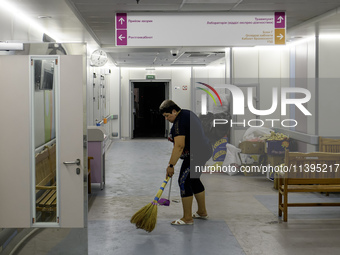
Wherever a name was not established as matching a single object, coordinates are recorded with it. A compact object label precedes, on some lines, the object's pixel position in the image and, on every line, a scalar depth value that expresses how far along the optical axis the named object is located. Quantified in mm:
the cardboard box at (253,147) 9188
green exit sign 17703
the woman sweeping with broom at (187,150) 5482
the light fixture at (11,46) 3971
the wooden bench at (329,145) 7551
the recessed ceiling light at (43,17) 6316
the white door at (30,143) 4070
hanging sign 6414
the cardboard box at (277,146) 8641
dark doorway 23312
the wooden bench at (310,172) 5805
